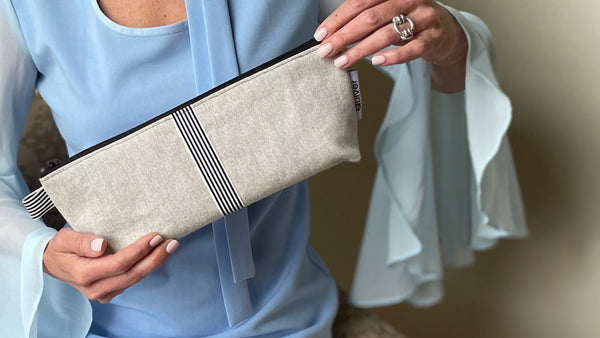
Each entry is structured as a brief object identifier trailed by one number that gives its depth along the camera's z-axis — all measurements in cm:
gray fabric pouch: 77
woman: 81
